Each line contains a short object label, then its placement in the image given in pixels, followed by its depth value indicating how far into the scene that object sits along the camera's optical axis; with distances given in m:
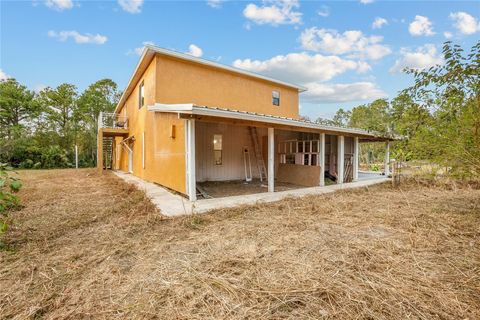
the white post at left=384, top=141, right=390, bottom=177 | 12.16
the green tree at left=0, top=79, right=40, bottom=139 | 23.42
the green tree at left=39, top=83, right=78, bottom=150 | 26.01
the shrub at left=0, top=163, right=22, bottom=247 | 3.06
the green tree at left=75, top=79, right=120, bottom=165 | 26.47
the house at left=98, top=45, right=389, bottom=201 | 7.76
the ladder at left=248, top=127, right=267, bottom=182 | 11.64
